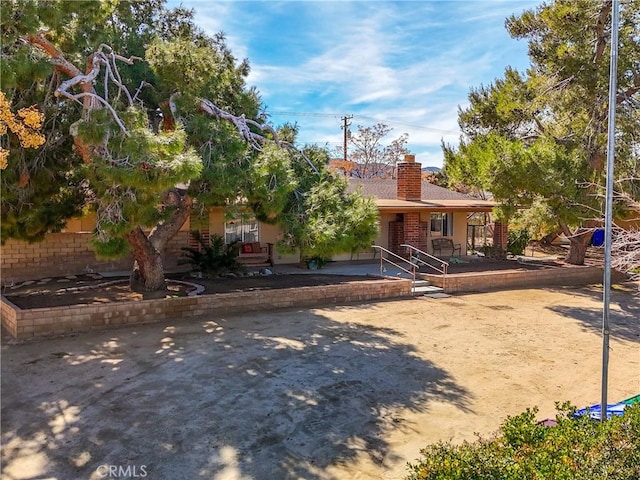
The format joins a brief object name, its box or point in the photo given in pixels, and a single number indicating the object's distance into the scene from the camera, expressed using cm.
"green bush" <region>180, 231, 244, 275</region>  1473
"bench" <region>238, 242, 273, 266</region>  1661
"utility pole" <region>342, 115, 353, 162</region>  3631
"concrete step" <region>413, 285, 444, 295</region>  1420
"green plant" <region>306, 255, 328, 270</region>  1684
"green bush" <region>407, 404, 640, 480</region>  338
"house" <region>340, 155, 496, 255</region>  1906
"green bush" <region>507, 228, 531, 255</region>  2259
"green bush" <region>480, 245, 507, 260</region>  2127
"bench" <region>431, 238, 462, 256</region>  2041
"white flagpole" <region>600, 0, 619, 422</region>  485
